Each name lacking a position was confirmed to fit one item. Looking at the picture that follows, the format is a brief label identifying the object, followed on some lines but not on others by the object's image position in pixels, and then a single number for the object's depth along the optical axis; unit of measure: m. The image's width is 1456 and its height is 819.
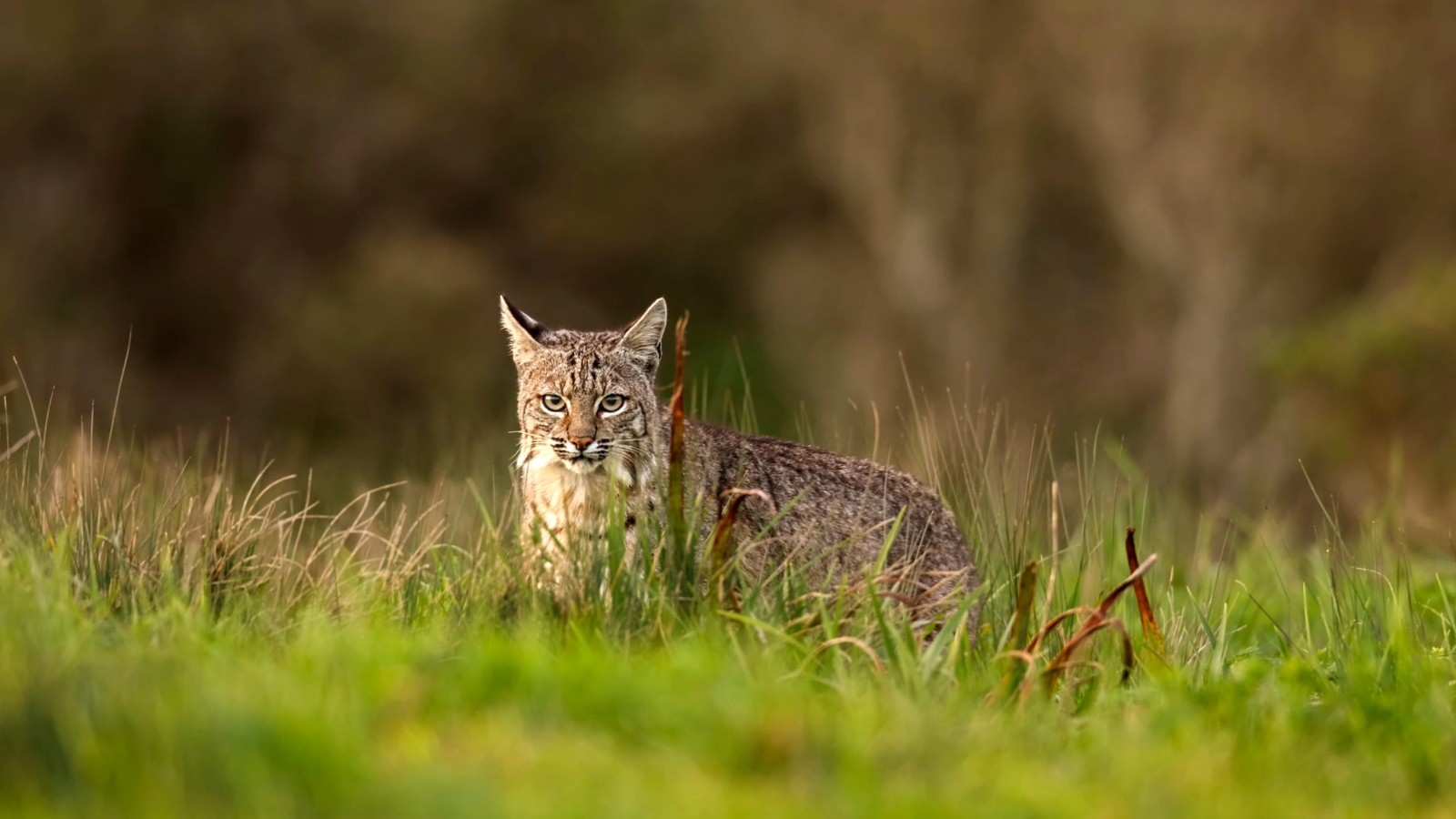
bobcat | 15.48
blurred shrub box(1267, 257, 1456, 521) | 33.09
